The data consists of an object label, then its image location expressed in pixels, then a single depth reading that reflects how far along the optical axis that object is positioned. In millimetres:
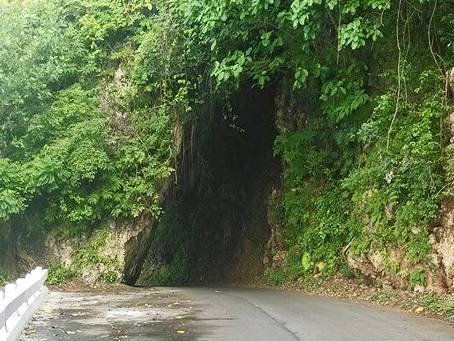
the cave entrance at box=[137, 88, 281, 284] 23391
